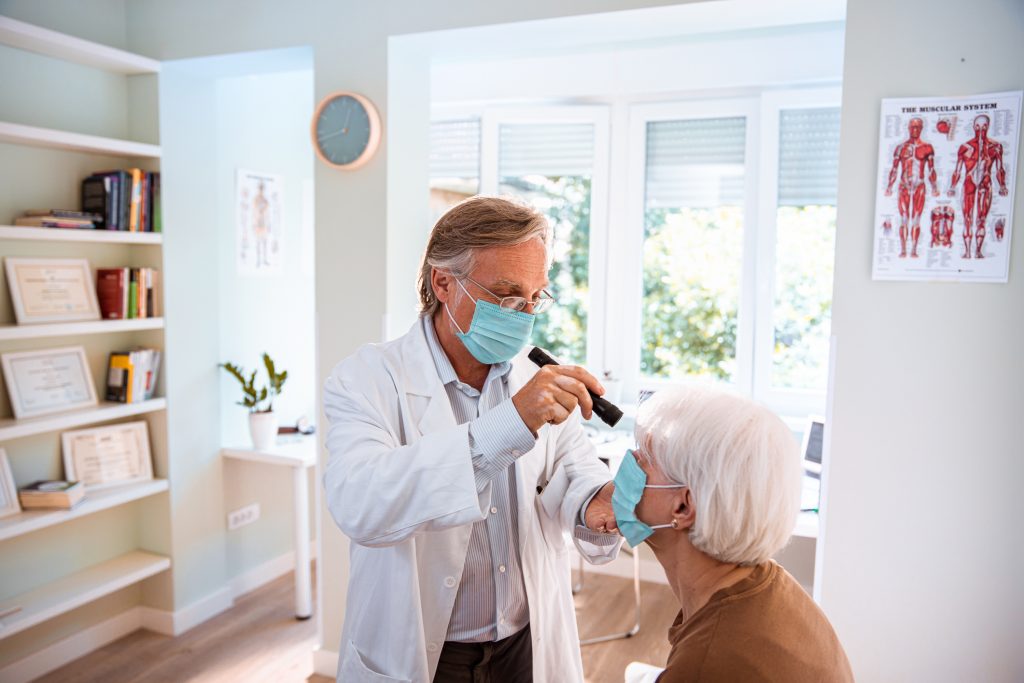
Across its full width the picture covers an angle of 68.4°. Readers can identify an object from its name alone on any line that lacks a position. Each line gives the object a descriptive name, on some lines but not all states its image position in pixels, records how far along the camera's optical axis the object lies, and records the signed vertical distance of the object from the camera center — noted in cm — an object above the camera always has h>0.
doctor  141 -42
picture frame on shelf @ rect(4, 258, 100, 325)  278 -5
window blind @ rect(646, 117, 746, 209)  377 +64
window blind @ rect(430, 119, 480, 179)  429 +78
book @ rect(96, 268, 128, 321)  304 -6
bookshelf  271 -28
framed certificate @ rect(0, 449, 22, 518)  270 -78
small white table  335 -92
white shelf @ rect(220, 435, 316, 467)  332 -78
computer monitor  295 -60
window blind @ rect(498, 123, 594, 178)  404 +75
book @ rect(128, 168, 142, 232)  305 +32
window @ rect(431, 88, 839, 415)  366 +32
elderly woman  107 -38
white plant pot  344 -68
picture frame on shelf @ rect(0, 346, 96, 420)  278 -40
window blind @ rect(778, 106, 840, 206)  357 +64
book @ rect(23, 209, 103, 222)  278 +24
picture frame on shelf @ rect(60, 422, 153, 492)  303 -73
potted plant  344 -60
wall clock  272 +56
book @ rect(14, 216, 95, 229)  274 +20
